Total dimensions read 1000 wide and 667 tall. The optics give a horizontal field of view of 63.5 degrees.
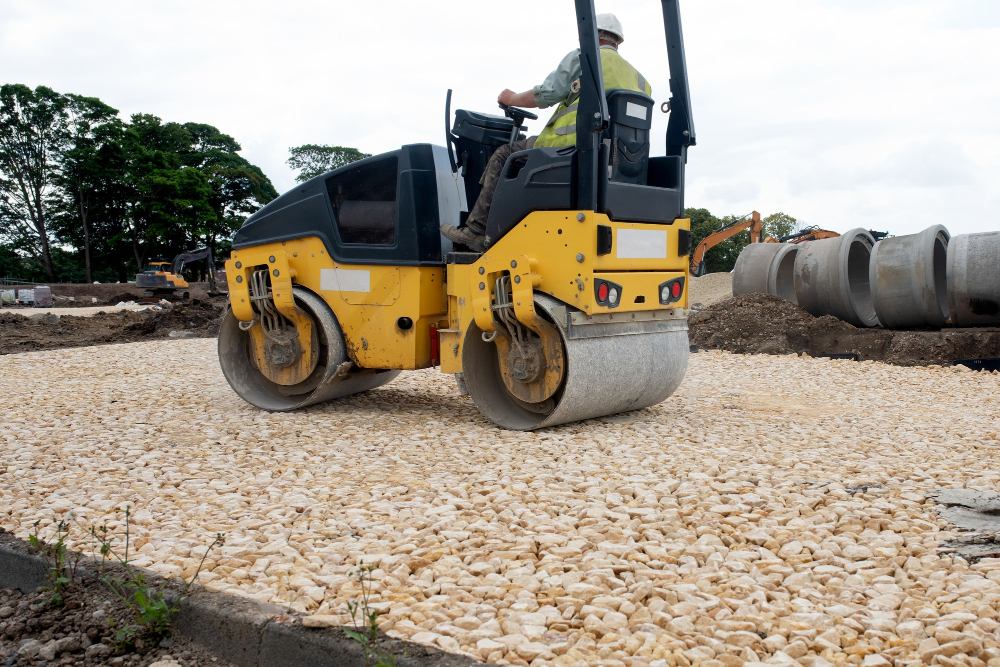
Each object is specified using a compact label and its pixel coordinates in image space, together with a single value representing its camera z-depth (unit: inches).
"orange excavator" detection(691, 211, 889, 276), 916.0
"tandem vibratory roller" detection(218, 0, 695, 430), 195.6
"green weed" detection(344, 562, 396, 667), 89.9
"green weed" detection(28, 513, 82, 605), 114.1
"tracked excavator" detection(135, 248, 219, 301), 980.9
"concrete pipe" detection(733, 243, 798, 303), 570.9
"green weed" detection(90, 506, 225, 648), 103.0
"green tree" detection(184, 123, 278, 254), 1582.2
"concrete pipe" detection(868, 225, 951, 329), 420.8
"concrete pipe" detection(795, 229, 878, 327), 475.2
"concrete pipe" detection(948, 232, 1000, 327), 394.6
